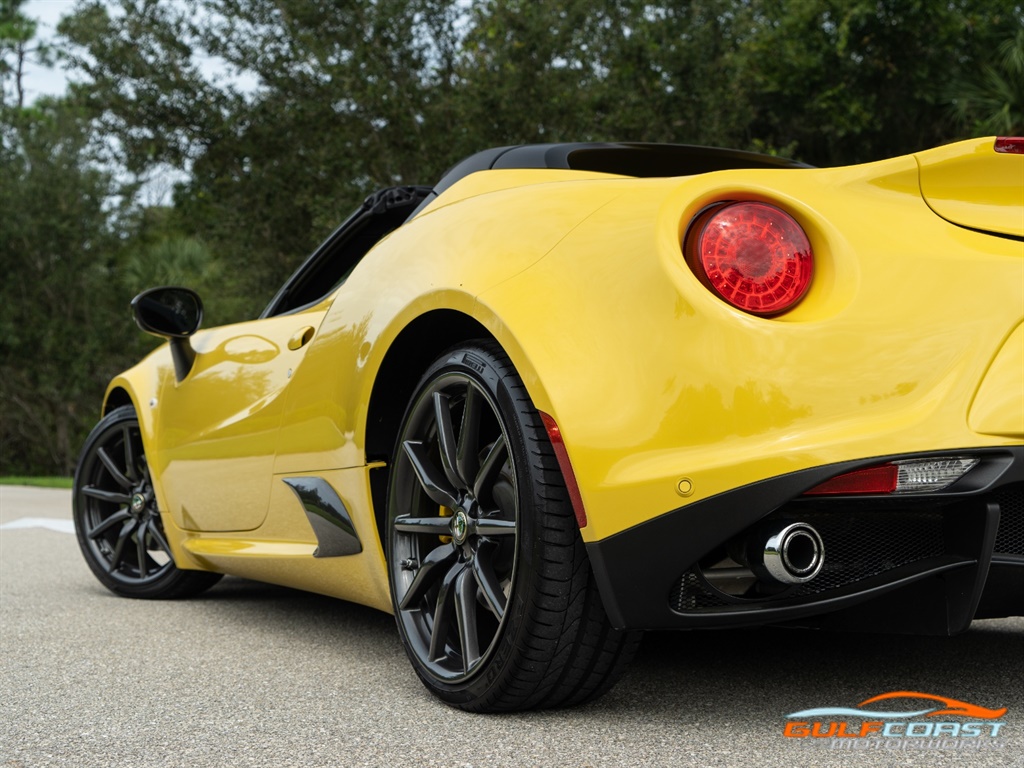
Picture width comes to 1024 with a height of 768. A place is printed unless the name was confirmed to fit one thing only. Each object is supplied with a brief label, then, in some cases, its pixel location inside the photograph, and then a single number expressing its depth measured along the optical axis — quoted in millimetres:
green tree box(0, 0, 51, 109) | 32750
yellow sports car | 2078
